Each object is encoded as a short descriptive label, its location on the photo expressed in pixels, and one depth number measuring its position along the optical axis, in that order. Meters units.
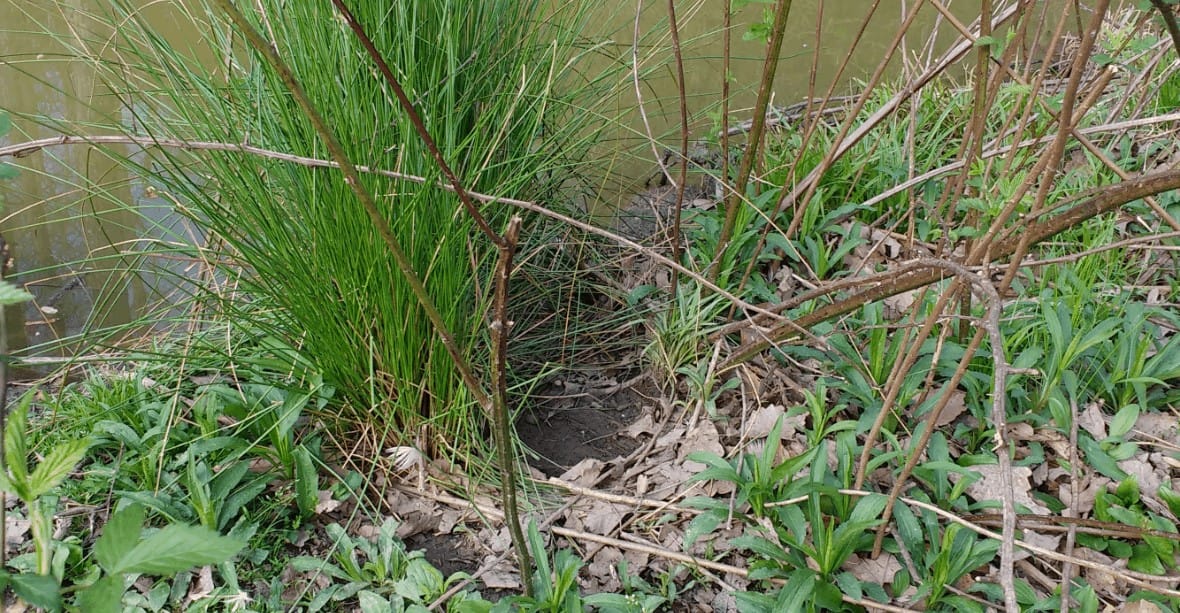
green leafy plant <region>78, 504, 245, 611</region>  0.82
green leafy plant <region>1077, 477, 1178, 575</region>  1.58
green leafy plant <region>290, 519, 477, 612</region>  1.59
